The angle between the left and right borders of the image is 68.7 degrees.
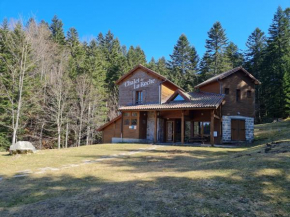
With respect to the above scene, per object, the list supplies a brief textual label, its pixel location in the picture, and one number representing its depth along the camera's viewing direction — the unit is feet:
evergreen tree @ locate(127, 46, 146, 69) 125.54
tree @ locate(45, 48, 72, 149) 80.94
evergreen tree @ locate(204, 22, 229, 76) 130.82
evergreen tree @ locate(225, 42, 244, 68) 140.15
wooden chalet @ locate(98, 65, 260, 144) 61.21
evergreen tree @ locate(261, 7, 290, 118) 107.04
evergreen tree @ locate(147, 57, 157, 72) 139.53
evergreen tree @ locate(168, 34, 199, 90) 138.92
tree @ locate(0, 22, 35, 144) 68.18
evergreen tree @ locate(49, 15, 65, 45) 127.86
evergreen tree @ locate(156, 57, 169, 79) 142.02
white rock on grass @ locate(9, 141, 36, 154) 38.65
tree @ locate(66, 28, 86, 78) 99.86
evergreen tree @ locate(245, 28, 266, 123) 119.34
